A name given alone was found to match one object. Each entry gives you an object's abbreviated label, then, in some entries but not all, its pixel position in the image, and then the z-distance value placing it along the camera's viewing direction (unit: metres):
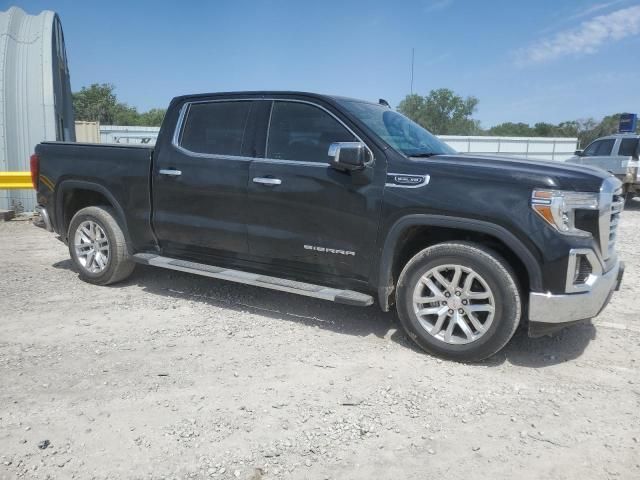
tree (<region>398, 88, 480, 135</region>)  60.94
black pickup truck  3.60
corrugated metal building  11.59
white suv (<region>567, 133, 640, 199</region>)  13.01
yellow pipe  9.89
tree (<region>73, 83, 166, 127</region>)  59.09
